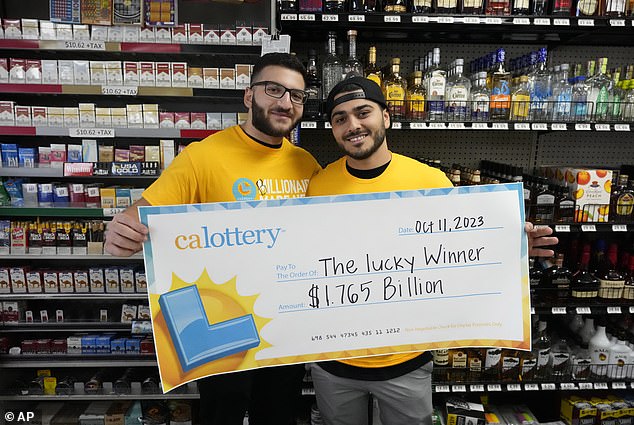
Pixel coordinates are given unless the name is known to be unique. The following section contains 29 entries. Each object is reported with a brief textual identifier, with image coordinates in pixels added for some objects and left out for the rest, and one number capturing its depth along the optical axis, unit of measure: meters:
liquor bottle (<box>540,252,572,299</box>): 2.66
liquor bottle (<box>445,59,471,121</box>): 2.46
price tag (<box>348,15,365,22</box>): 2.32
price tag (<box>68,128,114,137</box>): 2.49
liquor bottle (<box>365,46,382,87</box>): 2.43
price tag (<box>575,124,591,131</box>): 2.47
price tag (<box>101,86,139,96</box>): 2.47
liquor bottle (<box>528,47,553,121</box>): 2.50
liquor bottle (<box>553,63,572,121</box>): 2.51
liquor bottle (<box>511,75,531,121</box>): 2.48
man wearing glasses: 1.70
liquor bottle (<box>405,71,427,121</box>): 2.45
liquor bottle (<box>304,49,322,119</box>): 2.41
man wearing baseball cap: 1.61
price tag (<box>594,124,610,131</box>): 2.48
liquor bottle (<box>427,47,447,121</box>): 2.45
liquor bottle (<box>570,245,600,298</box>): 2.65
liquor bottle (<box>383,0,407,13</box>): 2.38
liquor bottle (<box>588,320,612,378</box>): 2.76
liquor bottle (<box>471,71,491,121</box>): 2.46
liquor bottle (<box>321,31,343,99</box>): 2.49
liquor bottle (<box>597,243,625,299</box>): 2.67
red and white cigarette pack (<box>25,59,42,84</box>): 2.48
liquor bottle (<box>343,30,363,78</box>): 2.44
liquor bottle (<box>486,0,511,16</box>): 2.41
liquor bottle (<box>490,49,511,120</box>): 2.46
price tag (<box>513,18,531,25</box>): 2.36
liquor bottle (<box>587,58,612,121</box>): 2.55
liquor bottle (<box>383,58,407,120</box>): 2.45
